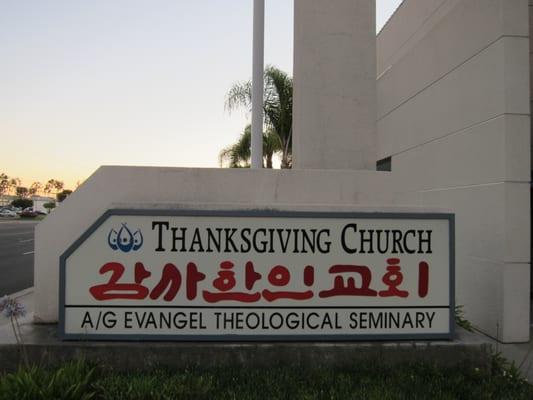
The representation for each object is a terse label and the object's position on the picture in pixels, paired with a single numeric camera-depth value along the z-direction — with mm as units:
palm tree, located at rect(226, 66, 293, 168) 17906
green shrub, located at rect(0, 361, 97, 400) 3334
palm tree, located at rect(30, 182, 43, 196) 153750
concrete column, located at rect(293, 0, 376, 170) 5676
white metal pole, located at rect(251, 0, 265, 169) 7125
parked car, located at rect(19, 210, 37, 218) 72438
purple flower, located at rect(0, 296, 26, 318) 3691
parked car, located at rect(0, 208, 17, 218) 74188
